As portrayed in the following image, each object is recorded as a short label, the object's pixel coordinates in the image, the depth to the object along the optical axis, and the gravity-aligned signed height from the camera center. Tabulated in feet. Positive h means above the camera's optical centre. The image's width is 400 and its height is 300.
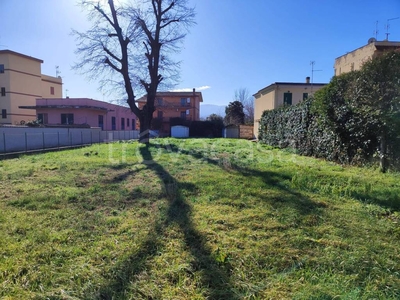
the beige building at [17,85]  98.22 +20.56
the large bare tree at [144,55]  48.03 +16.70
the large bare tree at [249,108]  160.76 +17.35
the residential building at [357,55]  50.49 +18.78
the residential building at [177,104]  128.47 +16.04
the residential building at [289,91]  71.41 +12.83
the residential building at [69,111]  80.48 +7.76
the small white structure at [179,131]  104.03 +1.31
